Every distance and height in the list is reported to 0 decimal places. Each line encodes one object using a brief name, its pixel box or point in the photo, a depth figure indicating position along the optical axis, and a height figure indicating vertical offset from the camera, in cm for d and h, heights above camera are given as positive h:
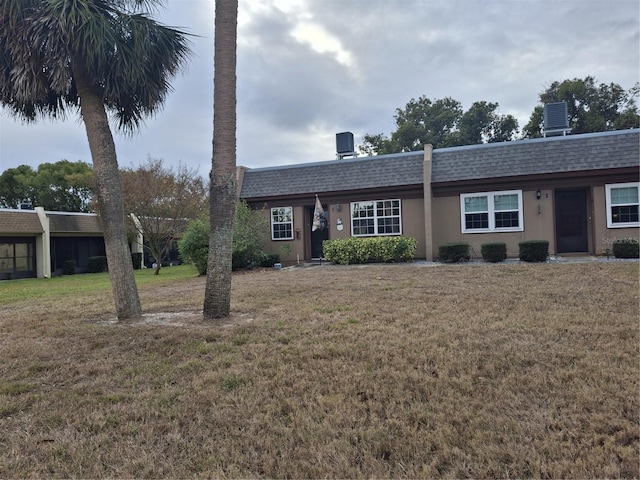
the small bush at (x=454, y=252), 1370 -33
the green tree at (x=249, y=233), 1566 +54
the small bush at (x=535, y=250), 1235 -33
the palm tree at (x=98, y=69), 613 +283
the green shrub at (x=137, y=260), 2692 -54
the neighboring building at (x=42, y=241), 2120 +71
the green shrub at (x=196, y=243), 1526 +22
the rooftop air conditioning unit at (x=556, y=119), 1605 +441
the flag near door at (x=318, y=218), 1653 +105
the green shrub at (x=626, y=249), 1205 -37
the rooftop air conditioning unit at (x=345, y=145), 1900 +437
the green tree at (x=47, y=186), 3278 +519
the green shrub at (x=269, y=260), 1647 -49
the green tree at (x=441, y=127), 3219 +876
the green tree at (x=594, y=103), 2689 +843
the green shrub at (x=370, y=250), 1479 -20
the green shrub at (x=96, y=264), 2489 -66
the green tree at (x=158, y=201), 2022 +233
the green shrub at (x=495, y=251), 1312 -35
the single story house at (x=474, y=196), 1359 +160
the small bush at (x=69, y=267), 2380 -77
